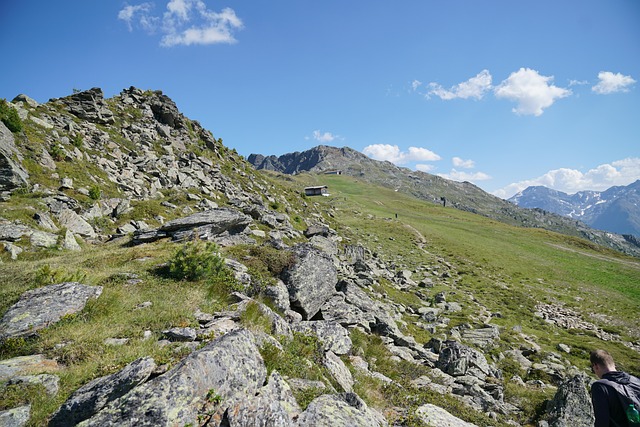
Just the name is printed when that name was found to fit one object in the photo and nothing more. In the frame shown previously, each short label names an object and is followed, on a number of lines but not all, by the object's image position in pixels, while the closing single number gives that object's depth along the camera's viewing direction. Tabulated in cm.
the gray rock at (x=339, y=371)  1051
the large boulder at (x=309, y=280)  1648
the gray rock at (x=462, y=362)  1605
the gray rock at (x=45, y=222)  2008
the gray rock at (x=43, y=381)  665
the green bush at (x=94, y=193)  2561
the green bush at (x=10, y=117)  2590
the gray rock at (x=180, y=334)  920
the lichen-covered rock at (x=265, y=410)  640
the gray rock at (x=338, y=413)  711
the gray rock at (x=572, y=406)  1268
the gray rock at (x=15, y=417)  572
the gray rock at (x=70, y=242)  1908
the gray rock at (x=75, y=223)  2195
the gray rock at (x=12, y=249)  1620
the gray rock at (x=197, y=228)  1966
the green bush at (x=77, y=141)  3105
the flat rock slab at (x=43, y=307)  876
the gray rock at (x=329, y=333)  1337
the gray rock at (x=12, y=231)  1725
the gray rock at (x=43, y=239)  1805
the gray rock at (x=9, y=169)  2203
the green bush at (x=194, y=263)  1393
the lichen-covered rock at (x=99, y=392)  593
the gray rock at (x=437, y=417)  1001
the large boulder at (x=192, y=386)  561
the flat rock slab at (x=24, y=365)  696
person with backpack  702
